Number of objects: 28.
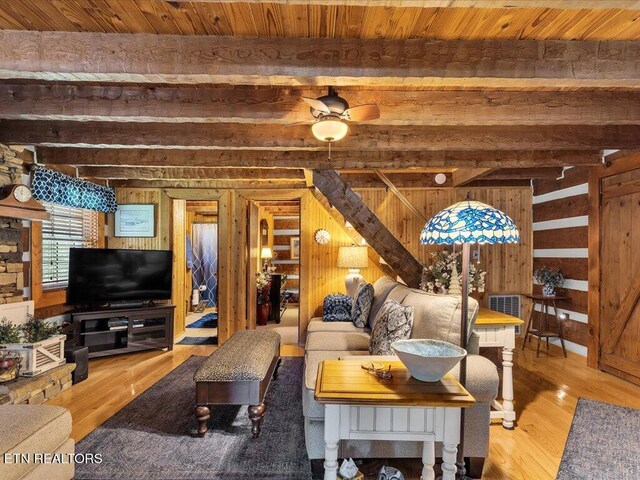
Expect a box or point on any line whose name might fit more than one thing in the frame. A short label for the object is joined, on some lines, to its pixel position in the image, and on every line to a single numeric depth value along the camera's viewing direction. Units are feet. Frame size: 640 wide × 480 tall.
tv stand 14.98
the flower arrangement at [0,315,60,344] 10.64
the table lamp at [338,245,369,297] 17.06
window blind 14.37
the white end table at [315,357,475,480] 5.61
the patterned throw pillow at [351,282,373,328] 13.85
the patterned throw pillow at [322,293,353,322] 15.66
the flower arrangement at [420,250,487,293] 11.78
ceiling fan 7.92
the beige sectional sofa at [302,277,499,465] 7.36
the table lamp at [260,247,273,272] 27.73
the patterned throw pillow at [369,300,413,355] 8.86
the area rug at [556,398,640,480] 7.57
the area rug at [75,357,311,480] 7.46
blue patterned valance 13.32
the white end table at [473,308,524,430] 9.32
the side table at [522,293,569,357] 15.92
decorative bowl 5.61
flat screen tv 15.10
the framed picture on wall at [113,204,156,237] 18.53
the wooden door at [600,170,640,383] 12.97
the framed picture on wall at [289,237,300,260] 31.24
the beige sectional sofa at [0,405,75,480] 5.64
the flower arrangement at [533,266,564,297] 16.78
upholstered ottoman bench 8.76
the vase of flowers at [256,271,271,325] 22.75
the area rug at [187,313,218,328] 22.25
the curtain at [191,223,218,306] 28.14
